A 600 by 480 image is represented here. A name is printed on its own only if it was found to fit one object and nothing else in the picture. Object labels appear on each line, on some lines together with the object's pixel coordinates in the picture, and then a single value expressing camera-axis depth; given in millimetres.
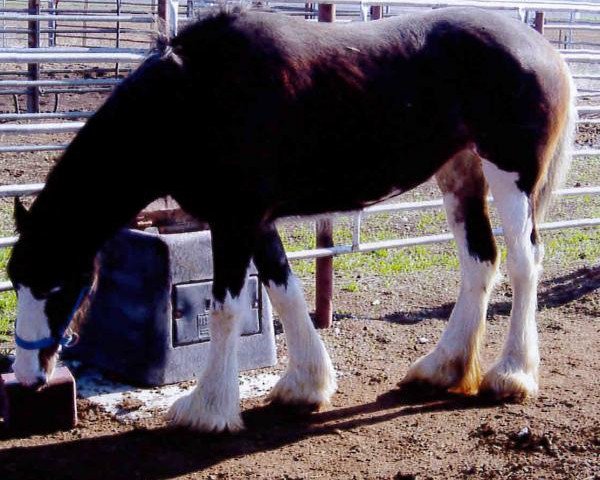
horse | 3871
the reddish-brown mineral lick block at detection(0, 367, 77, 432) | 4098
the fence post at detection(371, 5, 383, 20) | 6270
